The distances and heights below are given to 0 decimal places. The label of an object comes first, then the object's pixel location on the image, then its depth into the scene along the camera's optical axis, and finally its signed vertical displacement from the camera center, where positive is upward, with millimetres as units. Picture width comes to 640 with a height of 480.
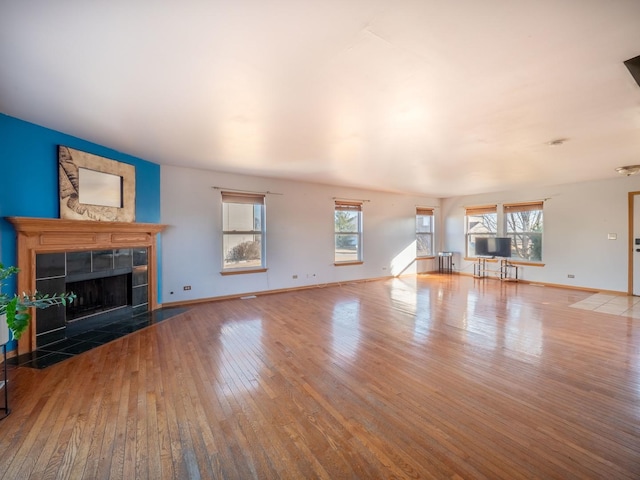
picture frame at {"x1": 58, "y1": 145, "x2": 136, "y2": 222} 3420 +737
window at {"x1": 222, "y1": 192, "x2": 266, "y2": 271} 5544 +182
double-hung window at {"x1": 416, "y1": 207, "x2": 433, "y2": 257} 8867 +208
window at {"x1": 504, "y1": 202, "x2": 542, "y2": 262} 7098 +225
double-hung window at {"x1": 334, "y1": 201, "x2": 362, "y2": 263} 7133 +188
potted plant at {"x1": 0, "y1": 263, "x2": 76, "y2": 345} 1633 -445
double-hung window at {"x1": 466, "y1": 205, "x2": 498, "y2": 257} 7945 +427
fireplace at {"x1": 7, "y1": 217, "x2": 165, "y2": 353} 3106 -359
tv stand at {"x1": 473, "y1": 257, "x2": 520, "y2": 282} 7499 -915
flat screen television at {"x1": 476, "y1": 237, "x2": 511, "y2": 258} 7264 -241
